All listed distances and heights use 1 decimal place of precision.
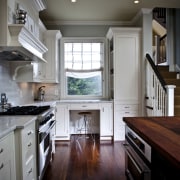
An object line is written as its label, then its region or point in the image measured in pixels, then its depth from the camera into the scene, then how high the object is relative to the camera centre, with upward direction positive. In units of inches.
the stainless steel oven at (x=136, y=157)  45.3 -19.9
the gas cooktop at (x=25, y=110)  86.0 -10.8
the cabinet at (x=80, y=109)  158.0 -24.7
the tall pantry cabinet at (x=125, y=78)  159.3 +10.1
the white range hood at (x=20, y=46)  75.0 +20.0
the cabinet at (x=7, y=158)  52.2 -21.5
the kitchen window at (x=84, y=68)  184.5 +22.3
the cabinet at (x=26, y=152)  64.2 -24.4
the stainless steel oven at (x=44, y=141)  83.8 -26.6
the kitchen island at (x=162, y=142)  34.3 -12.1
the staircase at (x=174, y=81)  146.0 +7.8
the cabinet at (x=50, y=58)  162.8 +28.8
